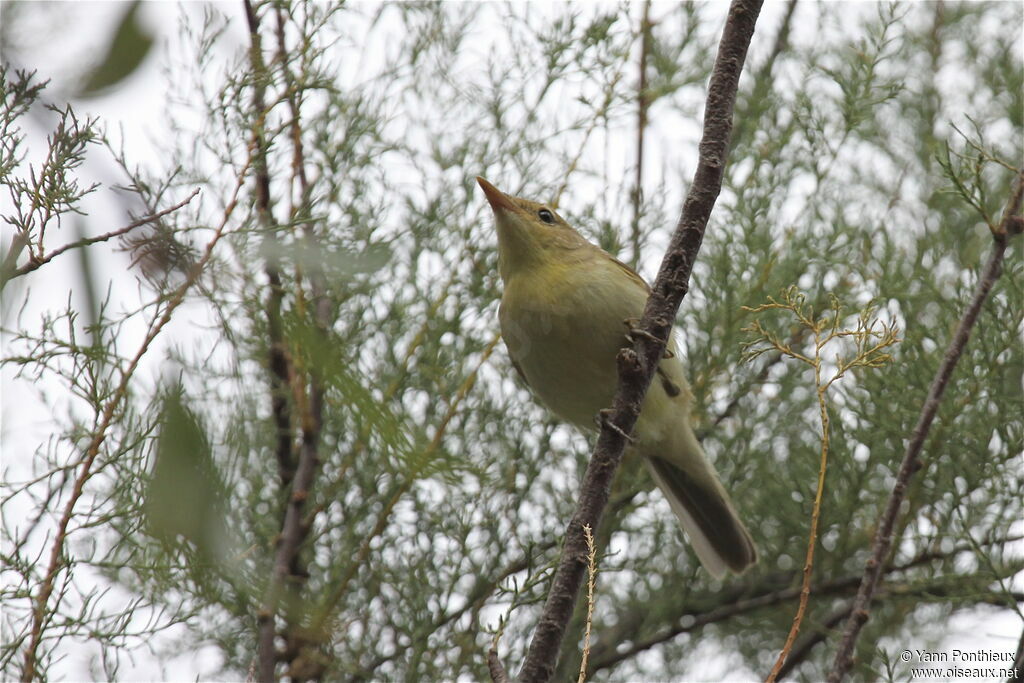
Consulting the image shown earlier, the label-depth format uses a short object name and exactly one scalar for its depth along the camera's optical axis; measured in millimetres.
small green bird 6836
